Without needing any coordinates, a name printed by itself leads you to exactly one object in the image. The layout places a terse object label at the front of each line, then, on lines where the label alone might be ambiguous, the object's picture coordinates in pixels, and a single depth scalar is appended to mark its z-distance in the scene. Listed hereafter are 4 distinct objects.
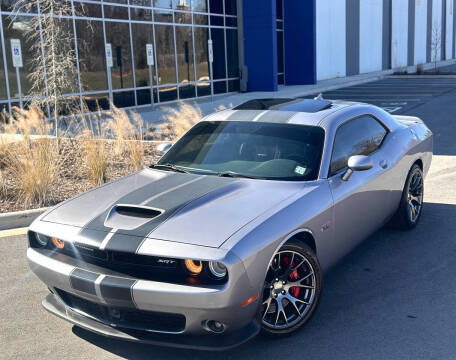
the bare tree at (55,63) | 10.22
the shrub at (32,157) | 7.43
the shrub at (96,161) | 8.38
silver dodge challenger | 3.33
